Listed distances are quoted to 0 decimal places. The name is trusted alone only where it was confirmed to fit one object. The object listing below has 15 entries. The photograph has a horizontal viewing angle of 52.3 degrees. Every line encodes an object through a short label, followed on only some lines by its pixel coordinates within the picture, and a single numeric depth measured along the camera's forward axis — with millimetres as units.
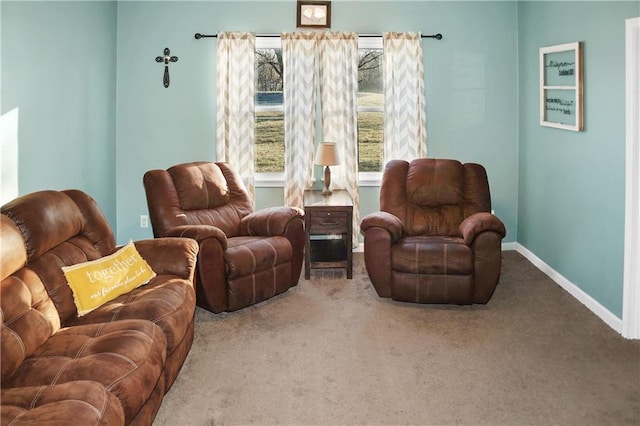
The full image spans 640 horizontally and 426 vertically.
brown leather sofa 2268
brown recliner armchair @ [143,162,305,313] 4383
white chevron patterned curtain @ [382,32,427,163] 5934
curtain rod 5899
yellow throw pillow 3230
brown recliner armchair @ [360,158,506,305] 4508
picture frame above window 5883
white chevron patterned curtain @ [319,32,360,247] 5914
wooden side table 5090
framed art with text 4688
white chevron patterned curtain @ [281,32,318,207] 5906
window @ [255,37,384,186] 6125
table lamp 5504
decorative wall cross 5902
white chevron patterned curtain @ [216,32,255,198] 5855
